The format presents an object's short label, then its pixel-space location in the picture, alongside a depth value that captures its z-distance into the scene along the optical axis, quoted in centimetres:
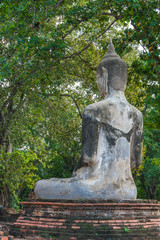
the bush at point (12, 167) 1106
